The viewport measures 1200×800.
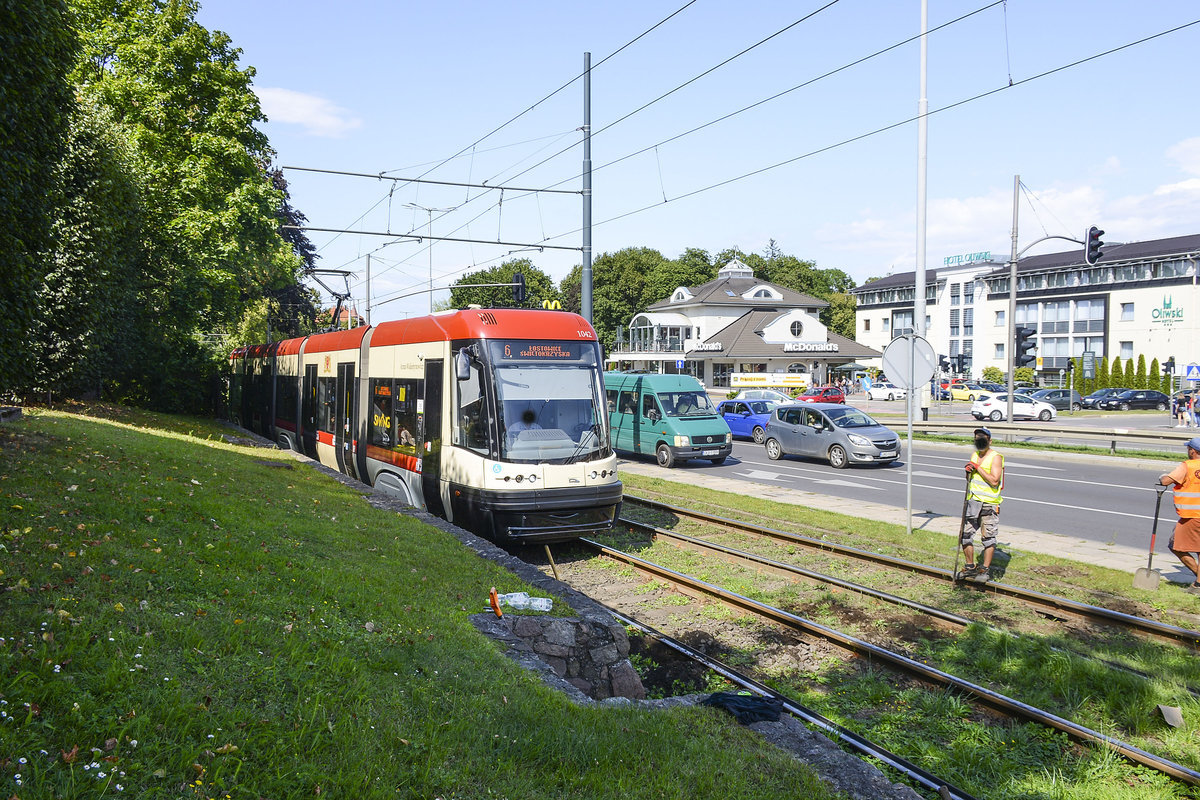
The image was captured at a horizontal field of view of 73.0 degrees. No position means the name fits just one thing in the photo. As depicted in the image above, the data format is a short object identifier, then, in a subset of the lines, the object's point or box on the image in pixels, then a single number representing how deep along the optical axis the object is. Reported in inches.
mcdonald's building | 2736.2
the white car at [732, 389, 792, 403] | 1380.7
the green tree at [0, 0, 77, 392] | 302.8
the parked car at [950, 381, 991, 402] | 2378.7
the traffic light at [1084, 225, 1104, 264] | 944.9
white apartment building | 2463.1
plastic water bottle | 300.7
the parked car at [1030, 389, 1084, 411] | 2111.2
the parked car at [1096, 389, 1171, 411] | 2135.8
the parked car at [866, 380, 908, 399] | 2605.8
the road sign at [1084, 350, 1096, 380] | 1838.1
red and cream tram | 410.0
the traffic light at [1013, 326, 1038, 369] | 1069.1
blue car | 1146.0
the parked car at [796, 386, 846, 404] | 2050.2
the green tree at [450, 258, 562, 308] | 3240.7
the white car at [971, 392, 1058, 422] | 1649.9
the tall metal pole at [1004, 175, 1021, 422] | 1207.1
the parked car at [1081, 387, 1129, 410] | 2148.1
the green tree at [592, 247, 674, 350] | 3649.1
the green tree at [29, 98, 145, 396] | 642.8
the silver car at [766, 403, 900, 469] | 861.2
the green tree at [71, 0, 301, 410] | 901.2
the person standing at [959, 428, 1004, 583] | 391.5
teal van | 880.9
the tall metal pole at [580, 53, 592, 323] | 772.6
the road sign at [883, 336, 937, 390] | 502.6
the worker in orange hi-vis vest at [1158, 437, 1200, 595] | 369.7
